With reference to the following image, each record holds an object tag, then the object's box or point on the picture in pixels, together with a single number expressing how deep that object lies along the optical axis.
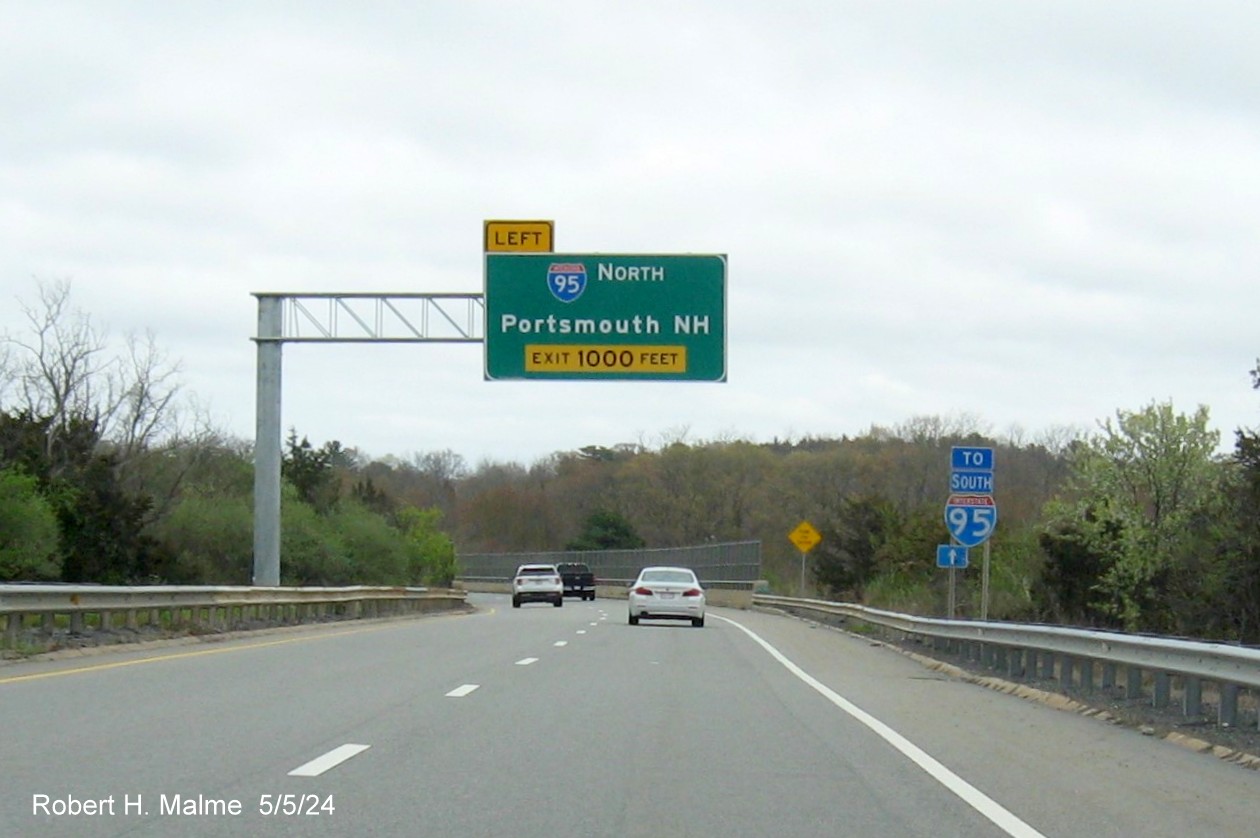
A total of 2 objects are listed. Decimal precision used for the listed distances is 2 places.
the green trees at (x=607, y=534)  124.31
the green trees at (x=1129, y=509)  62.84
